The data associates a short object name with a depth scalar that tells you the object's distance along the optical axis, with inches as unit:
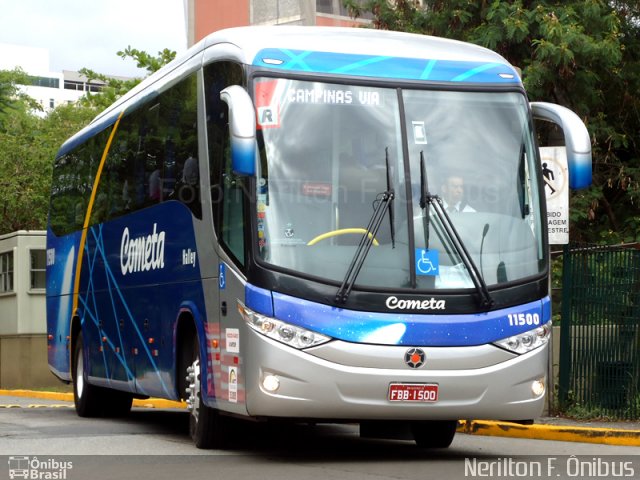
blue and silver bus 425.1
